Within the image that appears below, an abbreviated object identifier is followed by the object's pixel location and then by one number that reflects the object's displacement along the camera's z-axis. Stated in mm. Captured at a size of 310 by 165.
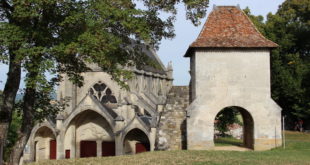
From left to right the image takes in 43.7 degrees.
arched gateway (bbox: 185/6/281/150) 18188
